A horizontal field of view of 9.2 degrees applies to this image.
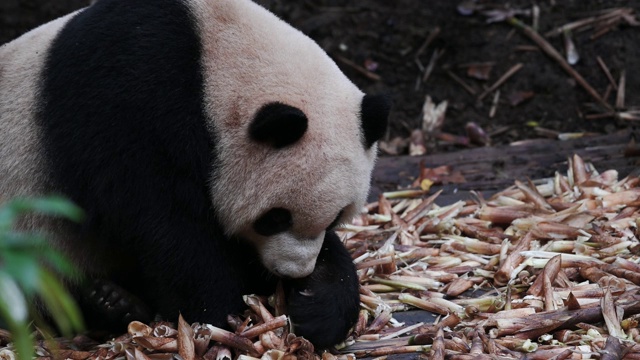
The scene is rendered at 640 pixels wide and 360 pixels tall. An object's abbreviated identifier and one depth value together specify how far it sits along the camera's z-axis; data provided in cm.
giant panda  686
